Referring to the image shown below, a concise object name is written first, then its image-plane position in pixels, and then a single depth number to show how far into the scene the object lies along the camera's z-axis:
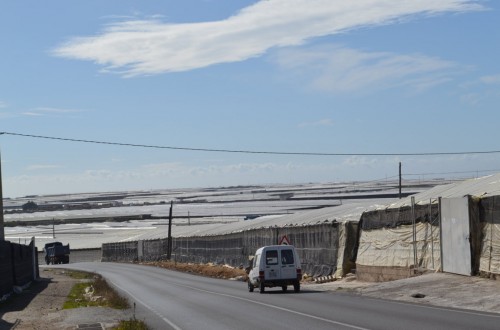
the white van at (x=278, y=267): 36.47
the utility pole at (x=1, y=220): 40.86
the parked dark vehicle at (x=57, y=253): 103.94
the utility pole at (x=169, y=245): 91.44
